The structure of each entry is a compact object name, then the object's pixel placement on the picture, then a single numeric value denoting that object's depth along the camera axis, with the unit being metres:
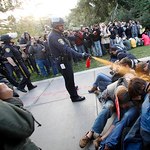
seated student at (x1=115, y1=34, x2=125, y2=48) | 6.87
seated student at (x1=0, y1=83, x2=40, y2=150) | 0.65
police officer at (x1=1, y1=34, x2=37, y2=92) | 3.44
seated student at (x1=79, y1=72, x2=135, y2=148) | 1.58
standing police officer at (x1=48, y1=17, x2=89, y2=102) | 2.20
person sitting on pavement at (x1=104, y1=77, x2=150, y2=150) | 1.32
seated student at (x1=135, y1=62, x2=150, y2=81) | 2.02
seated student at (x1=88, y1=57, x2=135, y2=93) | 2.25
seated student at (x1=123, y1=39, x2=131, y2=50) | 7.12
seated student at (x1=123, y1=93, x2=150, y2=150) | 1.09
